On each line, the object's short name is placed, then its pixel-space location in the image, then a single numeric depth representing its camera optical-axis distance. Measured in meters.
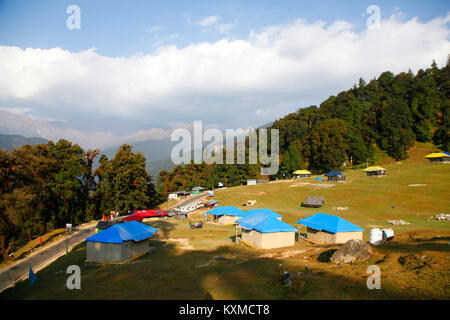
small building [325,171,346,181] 66.88
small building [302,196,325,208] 48.69
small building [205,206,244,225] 39.97
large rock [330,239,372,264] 14.99
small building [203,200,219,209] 56.37
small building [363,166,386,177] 66.23
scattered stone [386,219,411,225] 33.31
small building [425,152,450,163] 66.94
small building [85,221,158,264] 21.97
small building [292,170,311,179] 81.06
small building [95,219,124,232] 33.17
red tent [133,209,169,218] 45.24
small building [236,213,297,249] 23.92
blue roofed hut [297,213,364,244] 24.27
